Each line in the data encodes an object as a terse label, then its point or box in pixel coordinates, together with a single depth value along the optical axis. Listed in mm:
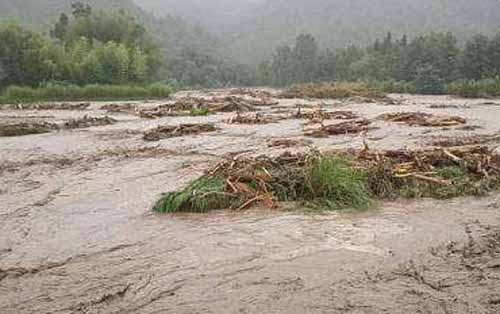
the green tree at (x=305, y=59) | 79250
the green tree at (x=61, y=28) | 60719
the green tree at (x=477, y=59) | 52438
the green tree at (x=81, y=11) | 60494
